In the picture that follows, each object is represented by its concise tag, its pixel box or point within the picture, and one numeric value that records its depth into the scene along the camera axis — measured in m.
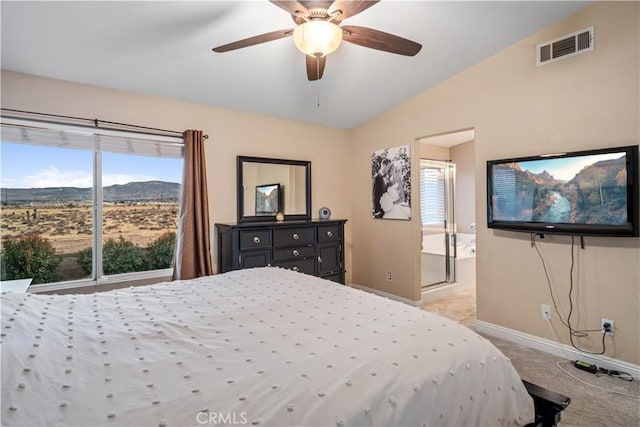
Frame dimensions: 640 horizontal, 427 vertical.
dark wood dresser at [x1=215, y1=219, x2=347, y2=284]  3.31
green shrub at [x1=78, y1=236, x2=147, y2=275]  3.01
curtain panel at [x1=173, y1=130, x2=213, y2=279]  3.26
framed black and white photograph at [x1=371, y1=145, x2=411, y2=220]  4.08
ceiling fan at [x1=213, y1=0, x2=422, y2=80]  1.70
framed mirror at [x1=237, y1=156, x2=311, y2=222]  3.82
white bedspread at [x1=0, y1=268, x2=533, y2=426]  0.87
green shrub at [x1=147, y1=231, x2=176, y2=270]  3.35
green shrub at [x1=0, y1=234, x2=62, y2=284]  2.69
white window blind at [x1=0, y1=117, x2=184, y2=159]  2.64
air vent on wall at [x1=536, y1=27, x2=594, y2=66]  2.59
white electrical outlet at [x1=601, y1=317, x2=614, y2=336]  2.51
